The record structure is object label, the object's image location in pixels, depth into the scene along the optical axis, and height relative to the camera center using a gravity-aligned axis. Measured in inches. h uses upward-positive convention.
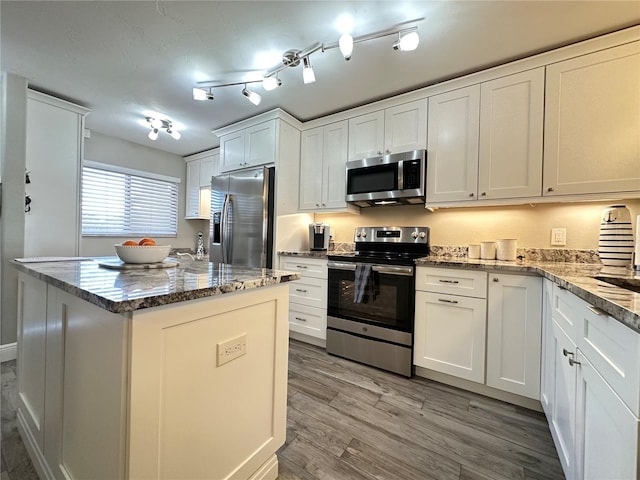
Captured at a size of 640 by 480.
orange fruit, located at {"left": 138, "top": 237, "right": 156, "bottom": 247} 51.9 -1.8
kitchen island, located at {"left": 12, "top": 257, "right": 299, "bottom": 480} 28.3 -18.3
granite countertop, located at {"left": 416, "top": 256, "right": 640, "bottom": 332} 26.1 -5.7
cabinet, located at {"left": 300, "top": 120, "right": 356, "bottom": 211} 111.7 +31.6
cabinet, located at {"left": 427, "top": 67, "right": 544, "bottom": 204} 76.1 +32.2
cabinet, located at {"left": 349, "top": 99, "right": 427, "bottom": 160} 94.2 +41.7
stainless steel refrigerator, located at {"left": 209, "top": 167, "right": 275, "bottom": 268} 113.1 +8.7
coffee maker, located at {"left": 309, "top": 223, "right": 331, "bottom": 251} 123.0 +1.2
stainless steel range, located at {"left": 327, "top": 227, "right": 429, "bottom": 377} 84.0 -20.0
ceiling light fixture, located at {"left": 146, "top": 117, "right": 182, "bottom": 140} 116.5 +48.9
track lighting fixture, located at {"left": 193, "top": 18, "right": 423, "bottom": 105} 61.4 +49.9
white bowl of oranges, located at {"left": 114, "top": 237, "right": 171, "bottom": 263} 48.4 -3.5
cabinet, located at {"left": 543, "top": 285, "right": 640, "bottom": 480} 24.8 -17.9
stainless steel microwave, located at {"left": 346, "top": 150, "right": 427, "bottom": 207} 92.5 +22.9
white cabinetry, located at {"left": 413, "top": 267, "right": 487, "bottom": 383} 73.4 -23.3
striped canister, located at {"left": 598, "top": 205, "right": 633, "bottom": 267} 65.6 +2.4
